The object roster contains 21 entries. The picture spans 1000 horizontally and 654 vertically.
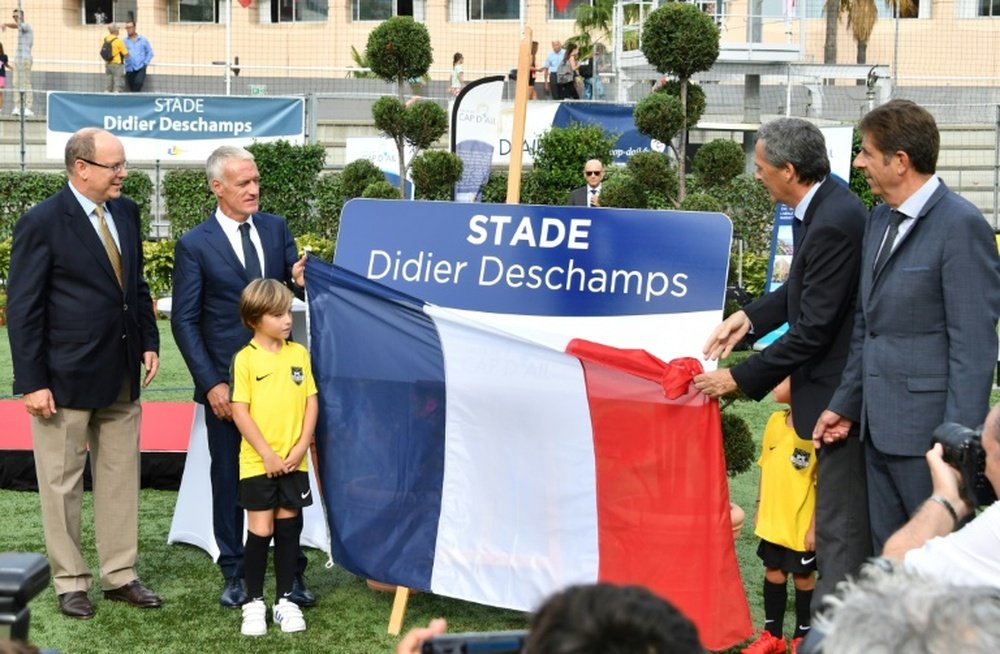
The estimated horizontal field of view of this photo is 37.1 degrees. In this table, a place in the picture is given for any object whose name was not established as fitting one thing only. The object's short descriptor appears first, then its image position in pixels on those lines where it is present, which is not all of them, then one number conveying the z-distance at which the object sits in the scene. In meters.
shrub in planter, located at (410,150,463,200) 10.80
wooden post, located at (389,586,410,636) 5.48
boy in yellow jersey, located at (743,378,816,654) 5.26
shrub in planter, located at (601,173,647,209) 6.97
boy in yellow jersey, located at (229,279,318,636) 5.52
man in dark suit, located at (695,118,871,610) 4.82
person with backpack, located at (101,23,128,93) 24.08
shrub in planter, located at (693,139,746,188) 7.37
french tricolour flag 5.05
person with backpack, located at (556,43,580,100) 24.06
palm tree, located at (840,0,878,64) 32.81
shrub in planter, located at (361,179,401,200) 10.06
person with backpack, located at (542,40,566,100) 24.41
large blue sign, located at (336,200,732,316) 5.45
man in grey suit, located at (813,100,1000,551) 4.33
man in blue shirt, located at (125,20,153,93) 24.09
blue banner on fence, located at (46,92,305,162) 18.42
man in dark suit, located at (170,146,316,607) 5.88
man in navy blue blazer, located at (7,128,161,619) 5.62
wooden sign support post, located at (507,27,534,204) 5.72
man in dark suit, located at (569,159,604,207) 12.80
